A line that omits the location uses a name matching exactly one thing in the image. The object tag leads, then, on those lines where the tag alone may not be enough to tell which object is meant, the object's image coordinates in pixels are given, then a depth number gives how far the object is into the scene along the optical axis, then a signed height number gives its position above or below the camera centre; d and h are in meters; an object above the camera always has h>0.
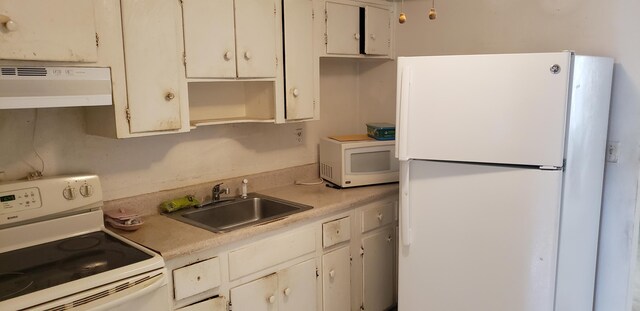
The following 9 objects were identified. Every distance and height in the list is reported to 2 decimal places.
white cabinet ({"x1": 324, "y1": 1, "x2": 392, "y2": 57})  2.84 +0.44
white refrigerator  2.01 -0.37
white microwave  2.86 -0.42
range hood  1.57 +0.05
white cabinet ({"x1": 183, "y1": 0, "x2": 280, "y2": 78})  2.14 +0.29
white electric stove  1.47 -0.59
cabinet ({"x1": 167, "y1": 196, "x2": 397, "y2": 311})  1.95 -0.85
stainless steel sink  2.42 -0.62
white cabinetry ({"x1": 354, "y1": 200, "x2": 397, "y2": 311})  2.74 -0.98
